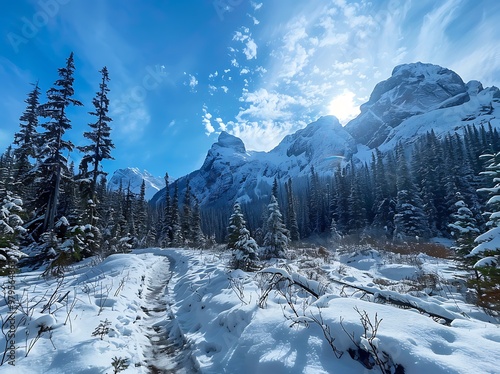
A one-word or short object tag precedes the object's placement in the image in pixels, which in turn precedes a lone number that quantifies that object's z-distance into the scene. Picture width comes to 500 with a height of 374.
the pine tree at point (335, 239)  34.66
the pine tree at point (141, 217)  46.84
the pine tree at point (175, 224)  41.45
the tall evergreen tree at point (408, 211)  34.31
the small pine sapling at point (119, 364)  3.72
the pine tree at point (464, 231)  10.09
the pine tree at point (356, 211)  48.56
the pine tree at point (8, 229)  9.68
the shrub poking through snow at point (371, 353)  2.95
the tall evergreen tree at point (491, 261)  5.56
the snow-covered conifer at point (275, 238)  18.34
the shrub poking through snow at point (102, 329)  4.62
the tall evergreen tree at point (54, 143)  19.05
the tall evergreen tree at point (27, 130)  25.53
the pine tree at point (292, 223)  50.84
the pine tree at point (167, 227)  43.19
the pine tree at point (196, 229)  42.18
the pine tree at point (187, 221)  44.09
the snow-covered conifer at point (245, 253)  13.03
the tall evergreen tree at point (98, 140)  21.92
